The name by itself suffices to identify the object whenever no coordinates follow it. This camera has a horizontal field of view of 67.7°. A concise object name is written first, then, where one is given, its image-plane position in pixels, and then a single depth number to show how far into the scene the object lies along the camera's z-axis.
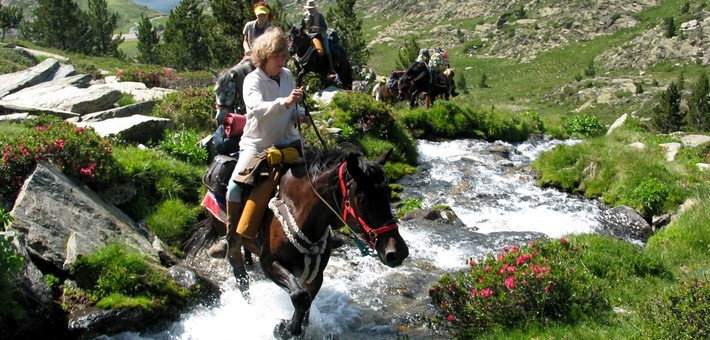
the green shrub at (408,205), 12.90
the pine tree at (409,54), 52.18
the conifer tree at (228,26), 35.59
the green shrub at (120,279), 7.11
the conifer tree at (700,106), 48.06
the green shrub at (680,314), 5.09
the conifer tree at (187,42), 60.00
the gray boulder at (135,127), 12.36
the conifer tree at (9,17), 59.81
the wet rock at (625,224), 12.12
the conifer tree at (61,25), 62.34
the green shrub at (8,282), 5.99
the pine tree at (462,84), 92.34
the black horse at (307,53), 18.34
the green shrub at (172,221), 9.65
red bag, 7.52
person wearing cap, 10.77
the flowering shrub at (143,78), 27.80
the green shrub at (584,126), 26.85
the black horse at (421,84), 25.92
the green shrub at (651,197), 12.89
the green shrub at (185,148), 12.31
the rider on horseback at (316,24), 18.45
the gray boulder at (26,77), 18.25
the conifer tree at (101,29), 68.31
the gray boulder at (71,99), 15.14
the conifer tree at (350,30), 56.44
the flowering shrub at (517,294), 6.31
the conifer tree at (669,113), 48.84
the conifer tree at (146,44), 69.25
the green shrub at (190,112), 14.76
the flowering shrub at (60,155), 8.47
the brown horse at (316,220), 5.21
